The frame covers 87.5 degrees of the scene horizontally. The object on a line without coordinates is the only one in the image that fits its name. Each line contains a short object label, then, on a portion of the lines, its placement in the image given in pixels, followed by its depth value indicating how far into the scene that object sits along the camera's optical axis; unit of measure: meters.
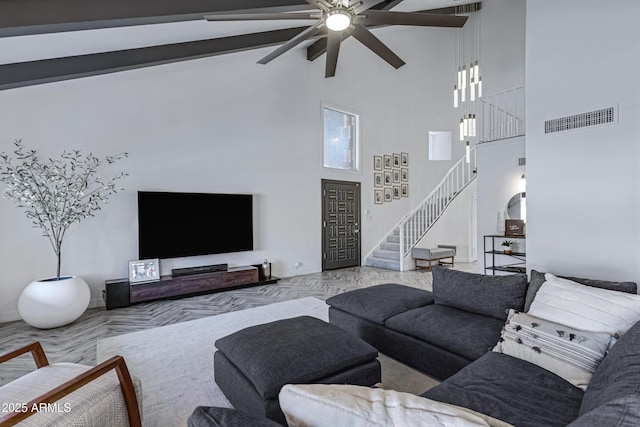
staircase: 7.70
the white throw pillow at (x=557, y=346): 1.71
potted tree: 3.77
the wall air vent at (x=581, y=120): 3.10
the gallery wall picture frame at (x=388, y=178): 8.59
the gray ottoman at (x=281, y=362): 1.85
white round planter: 3.74
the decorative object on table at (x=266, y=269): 6.16
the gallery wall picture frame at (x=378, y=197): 8.35
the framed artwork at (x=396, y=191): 8.84
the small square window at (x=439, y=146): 10.38
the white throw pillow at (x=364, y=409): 0.78
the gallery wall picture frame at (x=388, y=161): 8.59
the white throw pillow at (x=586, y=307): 1.83
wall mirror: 5.48
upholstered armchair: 1.44
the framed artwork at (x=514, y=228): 5.20
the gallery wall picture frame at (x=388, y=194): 8.61
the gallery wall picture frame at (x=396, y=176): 8.80
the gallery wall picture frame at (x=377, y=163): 8.33
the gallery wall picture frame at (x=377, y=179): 8.33
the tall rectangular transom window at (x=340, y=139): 7.56
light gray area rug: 2.31
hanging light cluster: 8.45
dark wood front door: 7.36
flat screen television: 5.01
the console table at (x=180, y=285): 4.61
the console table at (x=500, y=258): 5.41
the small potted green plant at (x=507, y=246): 5.53
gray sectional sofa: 1.28
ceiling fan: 2.94
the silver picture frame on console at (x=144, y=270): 4.86
